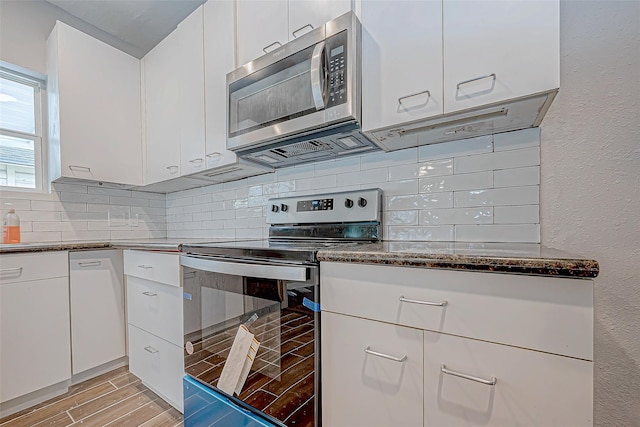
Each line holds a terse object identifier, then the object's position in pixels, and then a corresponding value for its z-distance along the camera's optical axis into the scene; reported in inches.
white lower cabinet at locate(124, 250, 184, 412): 58.3
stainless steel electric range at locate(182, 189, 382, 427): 38.5
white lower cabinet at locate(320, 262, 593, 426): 24.4
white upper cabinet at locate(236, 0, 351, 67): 50.4
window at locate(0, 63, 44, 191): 79.4
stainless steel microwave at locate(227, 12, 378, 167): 47.1
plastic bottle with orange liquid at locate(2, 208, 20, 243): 72.4
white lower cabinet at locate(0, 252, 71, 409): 60.3
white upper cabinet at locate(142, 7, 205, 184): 72.0
